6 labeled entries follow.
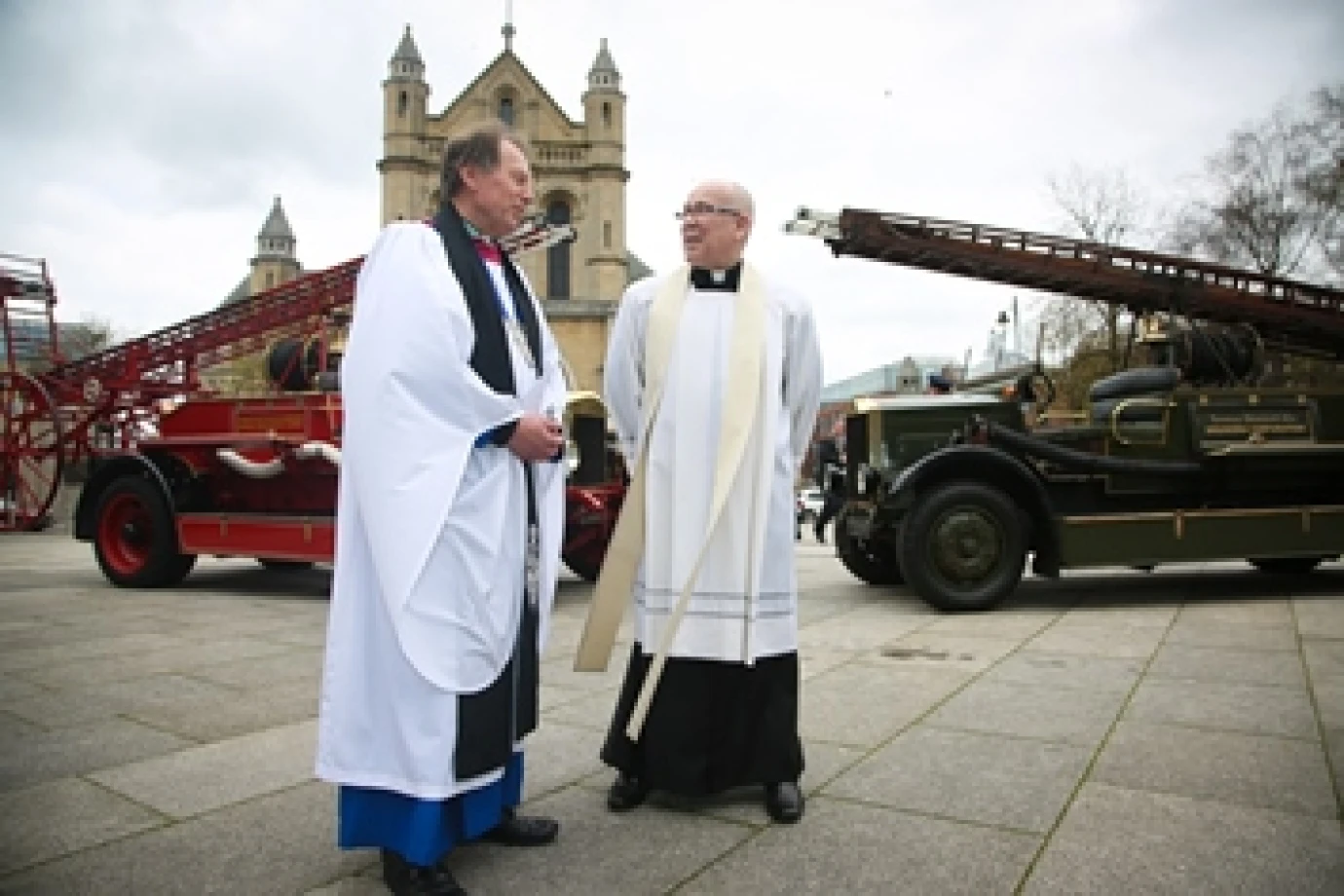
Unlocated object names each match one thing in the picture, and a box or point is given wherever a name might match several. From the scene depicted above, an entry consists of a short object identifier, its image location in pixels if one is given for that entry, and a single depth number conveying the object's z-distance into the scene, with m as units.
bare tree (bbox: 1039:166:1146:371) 24.44
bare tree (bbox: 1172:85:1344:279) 19.03
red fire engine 6.73
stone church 41.69
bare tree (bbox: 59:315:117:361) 27.32
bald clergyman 2.48
